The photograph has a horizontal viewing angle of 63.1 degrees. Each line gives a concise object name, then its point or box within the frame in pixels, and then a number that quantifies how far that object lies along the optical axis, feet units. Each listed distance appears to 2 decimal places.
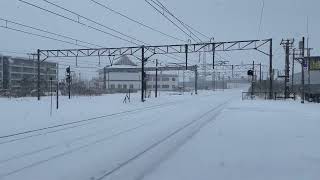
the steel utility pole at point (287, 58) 109.27
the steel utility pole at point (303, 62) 89.12
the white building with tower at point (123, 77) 249.58
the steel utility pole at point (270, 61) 97.36
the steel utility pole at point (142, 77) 89.97
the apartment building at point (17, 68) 215.03
